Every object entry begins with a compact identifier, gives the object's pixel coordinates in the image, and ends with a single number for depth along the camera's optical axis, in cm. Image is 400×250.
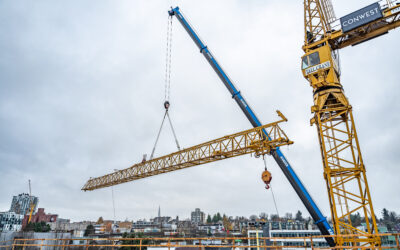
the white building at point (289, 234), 4278
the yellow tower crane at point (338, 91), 1270
